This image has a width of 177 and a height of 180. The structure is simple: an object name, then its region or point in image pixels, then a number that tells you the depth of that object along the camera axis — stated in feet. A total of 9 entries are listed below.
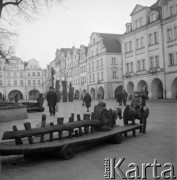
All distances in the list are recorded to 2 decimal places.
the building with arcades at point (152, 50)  119.44
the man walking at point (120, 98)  91.62
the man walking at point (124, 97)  90.49
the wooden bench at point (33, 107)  77.36
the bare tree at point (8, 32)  51.84
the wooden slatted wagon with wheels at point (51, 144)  19.11
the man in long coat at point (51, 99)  59.98
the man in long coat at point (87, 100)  75.47
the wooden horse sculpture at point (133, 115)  31.99
